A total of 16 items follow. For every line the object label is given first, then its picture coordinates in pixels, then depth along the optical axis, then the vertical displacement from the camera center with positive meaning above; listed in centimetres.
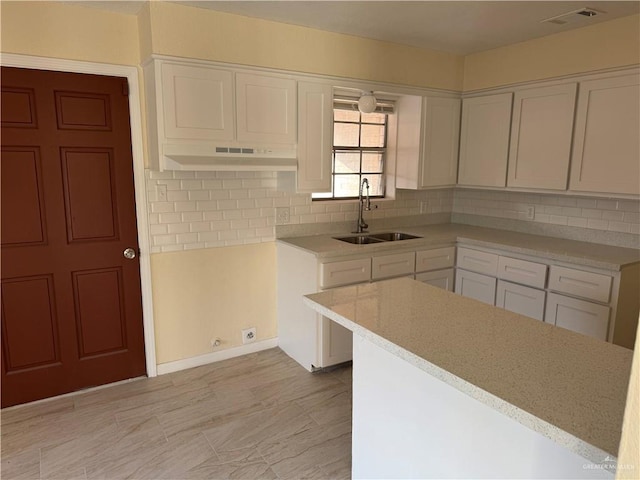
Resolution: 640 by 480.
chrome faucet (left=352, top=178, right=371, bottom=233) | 380 -30
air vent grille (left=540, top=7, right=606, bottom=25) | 280 +108
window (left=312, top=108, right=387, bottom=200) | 382 +21
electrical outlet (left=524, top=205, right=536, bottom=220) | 382 -30
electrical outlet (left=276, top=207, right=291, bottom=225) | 355 -33
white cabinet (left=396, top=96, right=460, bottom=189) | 381 +32
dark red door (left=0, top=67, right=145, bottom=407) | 266 -40
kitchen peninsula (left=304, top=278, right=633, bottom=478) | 103 -53
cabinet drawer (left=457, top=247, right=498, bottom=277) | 349 -69
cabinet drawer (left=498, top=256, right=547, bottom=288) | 318 -71
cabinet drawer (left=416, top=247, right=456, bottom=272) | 356 -69
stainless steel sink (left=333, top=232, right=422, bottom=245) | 373 -54
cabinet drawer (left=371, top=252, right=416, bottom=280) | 333 -69
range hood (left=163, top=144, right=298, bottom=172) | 276 +12
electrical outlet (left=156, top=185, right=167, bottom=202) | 304 -14
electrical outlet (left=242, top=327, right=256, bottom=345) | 354 -131
